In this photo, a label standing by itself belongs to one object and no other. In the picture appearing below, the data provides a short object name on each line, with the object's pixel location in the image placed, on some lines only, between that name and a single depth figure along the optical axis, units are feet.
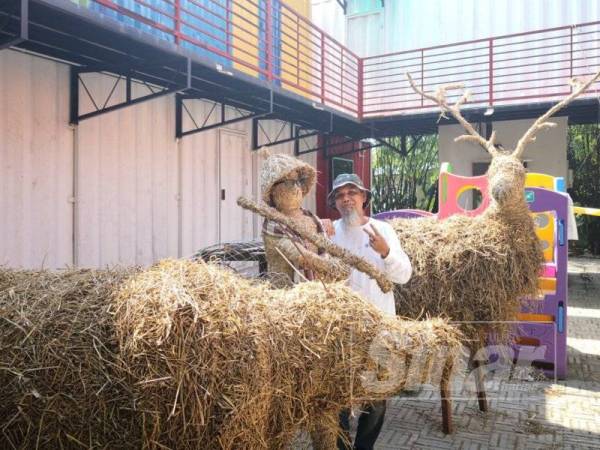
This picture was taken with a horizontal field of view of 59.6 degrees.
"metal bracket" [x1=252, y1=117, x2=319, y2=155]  31.01
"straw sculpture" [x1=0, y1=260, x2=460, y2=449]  4.88
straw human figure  8.16
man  9.38
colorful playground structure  16.42
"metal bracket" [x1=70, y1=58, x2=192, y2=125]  19.08
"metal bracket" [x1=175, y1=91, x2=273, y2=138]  24.50
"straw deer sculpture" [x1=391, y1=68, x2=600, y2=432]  13.60
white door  28.07
